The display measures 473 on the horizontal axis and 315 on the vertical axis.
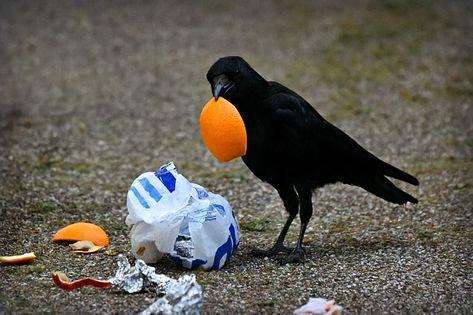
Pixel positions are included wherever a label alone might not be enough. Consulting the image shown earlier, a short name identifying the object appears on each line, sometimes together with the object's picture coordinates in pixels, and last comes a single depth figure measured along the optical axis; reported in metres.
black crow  9.09
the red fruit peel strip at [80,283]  8.27
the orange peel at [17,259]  9.05
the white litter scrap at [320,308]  7.58
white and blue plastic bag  8.62
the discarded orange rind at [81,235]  9.84
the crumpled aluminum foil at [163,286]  7.34
